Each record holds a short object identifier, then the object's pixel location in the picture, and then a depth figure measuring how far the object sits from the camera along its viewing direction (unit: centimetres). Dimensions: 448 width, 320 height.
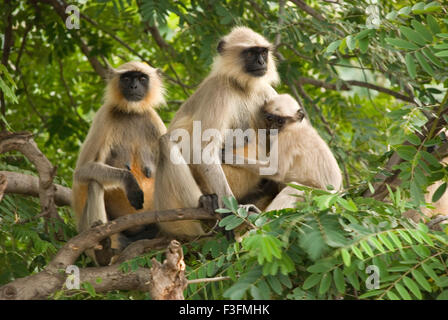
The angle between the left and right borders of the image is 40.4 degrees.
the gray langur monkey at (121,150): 507
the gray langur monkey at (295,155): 477
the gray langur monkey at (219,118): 469
